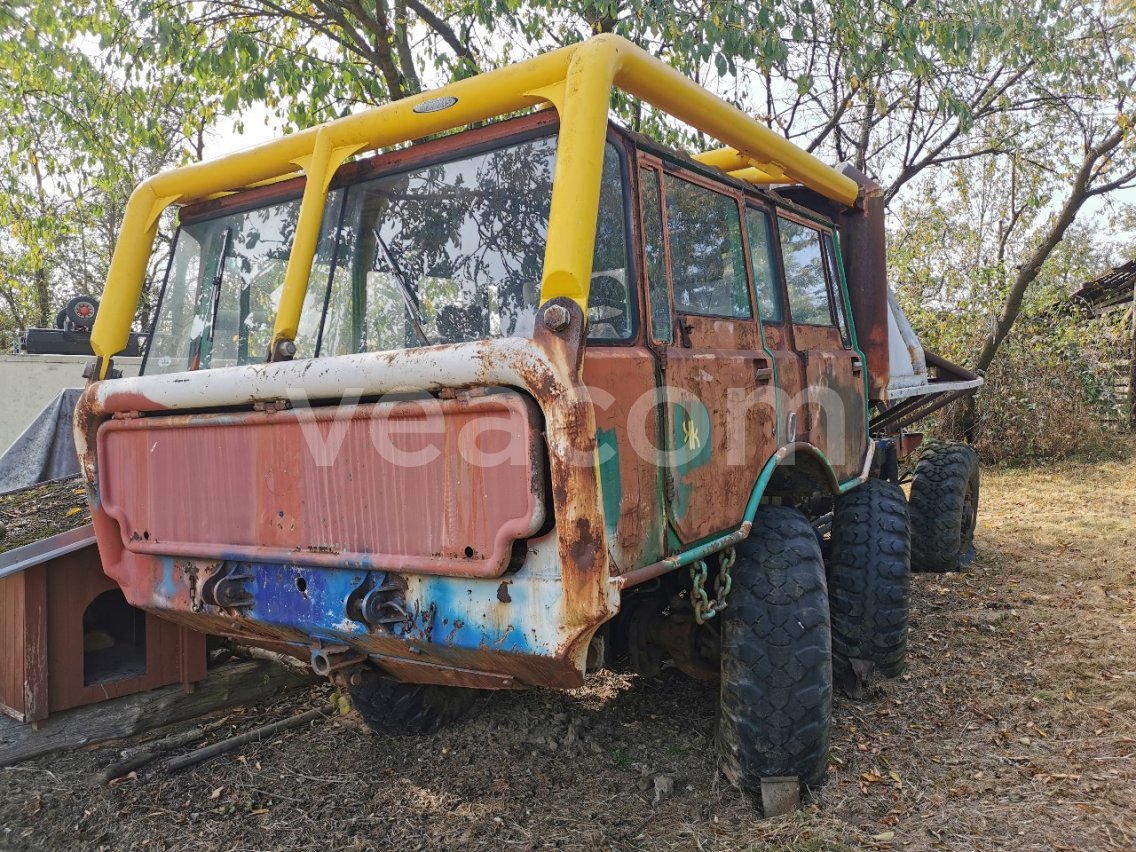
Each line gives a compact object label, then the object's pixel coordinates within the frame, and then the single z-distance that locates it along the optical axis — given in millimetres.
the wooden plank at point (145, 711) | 3496
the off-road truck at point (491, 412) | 2275
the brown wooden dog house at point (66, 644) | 3502
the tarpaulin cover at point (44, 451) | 4812
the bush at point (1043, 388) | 11312
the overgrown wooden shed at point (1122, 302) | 12242
